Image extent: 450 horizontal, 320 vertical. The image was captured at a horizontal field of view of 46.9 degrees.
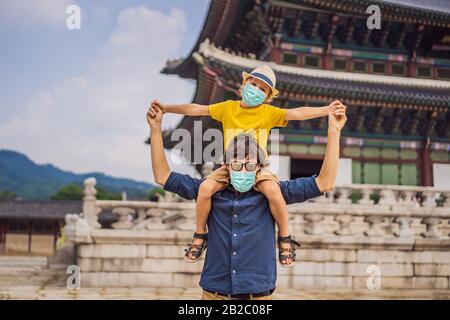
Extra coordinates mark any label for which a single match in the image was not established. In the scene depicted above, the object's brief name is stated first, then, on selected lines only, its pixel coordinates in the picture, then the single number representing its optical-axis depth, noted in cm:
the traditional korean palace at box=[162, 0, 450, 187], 1463
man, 285
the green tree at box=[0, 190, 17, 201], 4852
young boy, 289
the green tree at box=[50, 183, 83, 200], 4894
